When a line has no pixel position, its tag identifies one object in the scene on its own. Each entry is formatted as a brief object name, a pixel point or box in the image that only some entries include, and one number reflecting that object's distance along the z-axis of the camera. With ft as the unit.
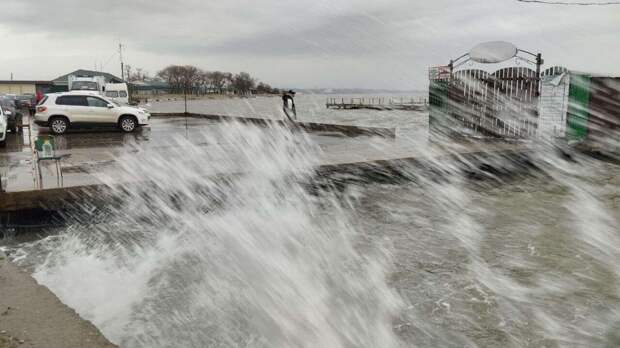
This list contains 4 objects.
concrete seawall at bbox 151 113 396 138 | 65.63
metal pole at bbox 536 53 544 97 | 49.44
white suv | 66.80
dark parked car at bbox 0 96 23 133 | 67.36
